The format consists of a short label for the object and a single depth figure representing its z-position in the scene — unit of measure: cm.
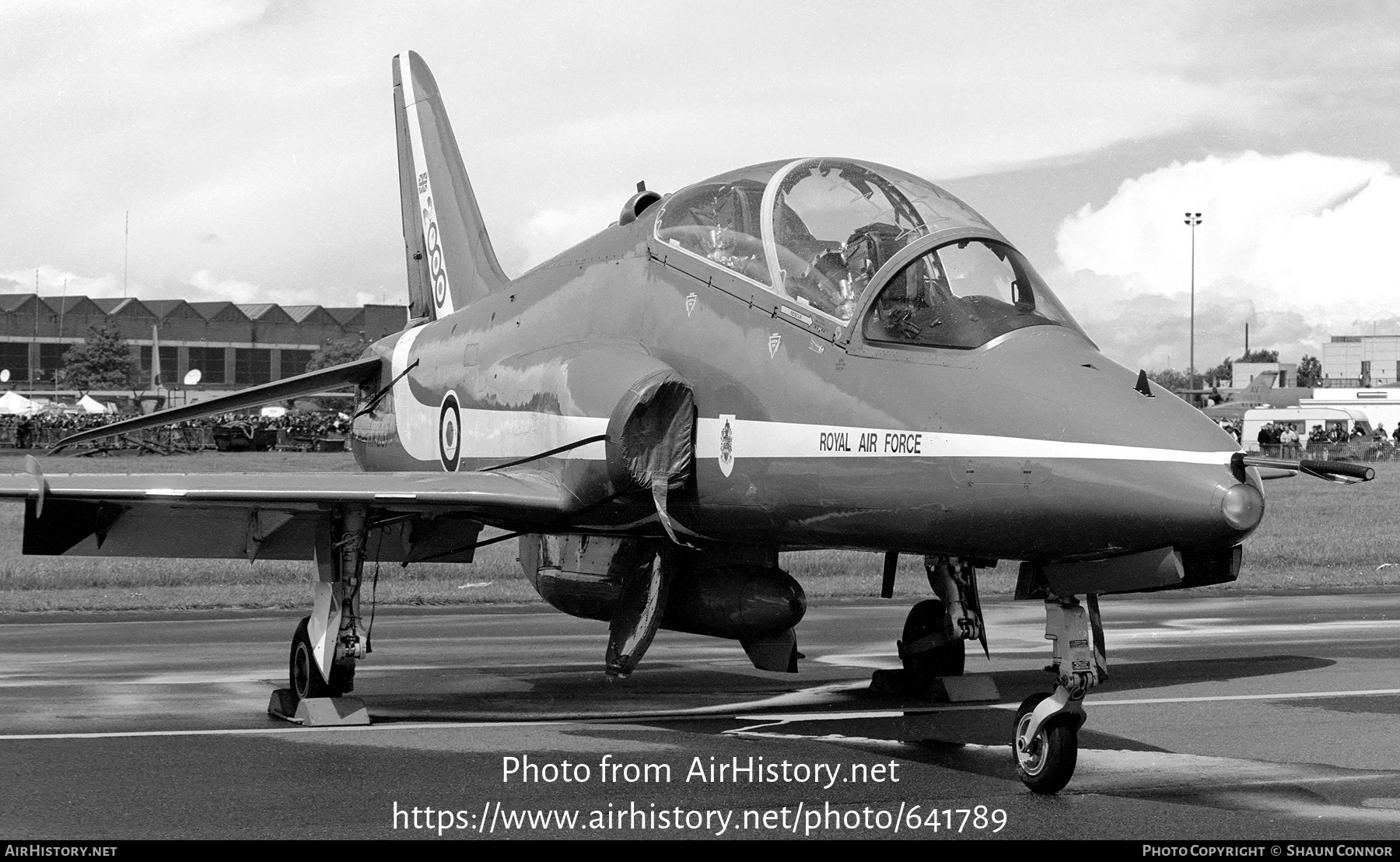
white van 7725
